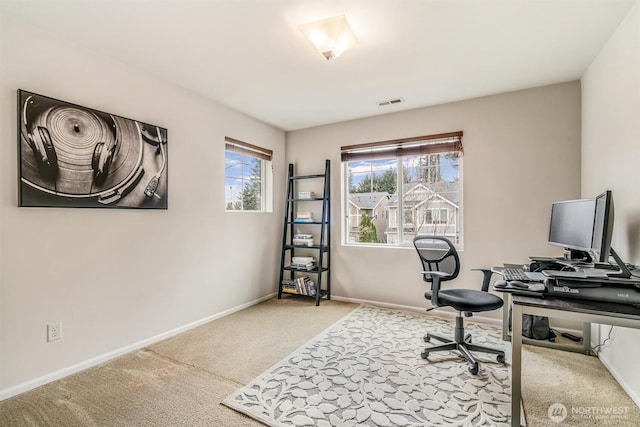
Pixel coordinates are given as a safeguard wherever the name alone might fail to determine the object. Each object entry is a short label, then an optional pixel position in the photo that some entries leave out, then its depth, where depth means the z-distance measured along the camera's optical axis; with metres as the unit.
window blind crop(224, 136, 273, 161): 3.57
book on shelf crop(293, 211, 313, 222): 4.17
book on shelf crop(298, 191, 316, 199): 4.16
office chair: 2.25
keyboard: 1.82
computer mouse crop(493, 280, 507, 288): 1.74
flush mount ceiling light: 1.94
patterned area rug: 1.70
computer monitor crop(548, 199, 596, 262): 1.82
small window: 3.62
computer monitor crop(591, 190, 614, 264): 1.64
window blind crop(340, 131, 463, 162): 3.40
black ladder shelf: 4.02
